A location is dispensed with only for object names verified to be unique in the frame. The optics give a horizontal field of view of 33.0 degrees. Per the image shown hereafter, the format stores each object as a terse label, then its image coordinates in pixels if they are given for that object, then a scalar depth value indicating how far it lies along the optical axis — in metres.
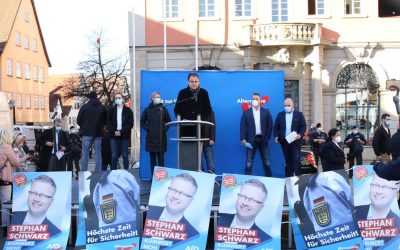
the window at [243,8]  32.28
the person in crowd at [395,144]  10.32
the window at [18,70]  63.00
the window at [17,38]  62.99
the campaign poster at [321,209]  8.51
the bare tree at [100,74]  54.41
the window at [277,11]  32.09
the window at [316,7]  32.22
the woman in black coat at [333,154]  12.73
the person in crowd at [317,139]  22.13
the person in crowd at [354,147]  21.00
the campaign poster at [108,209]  8.58
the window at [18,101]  61.33
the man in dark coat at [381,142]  15.96
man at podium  11.41
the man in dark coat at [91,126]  13.54
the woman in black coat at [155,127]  12.45
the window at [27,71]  66.00
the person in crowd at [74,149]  20.64
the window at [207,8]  32.31
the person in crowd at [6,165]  10.33
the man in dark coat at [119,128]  13.45
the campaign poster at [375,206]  8.84
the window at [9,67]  60.27
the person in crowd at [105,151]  14.32
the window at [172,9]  32.31
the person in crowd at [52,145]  16.46
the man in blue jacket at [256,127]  12.70
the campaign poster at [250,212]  8.42
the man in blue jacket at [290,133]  12.75
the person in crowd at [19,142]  16.39
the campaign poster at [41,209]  8.74
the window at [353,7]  32.09
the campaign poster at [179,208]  8.44
